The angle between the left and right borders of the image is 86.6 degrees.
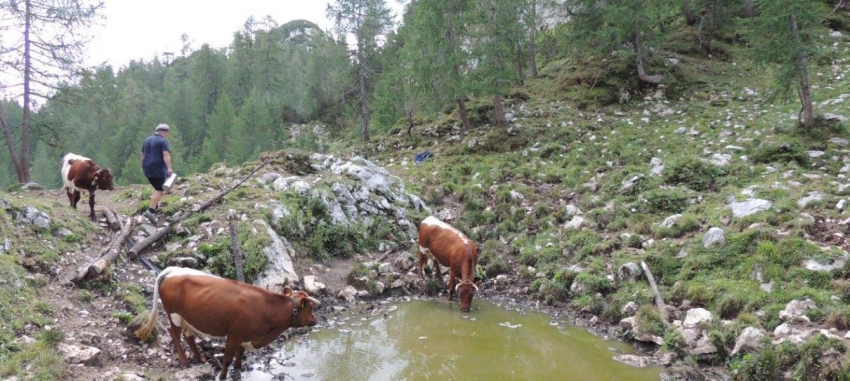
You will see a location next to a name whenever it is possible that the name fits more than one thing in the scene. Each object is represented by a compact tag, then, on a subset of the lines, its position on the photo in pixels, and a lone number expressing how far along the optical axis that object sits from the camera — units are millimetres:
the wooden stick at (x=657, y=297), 8127
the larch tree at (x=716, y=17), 22812
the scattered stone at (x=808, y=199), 9289
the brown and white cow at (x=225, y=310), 5758
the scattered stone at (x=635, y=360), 7141
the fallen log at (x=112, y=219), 9273
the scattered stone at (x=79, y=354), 5438
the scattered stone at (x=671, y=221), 10555
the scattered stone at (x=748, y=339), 6719
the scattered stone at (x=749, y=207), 9531
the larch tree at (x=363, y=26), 27203
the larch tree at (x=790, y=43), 12227
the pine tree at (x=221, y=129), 44656
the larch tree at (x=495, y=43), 18656
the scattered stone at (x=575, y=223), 12188
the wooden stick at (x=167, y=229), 8345
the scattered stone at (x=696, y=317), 7547
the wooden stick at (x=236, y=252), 8314
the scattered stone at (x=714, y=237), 9148
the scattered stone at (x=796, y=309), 6920
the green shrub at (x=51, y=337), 5441
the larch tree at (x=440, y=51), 19297
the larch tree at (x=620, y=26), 19203
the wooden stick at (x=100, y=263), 6977
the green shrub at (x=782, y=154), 11719
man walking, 9492
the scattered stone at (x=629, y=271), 9500
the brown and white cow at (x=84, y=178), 9836
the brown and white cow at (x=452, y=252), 9609
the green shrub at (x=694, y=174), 11922
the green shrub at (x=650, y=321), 7836
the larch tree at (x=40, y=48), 16109
